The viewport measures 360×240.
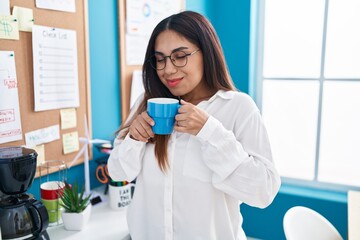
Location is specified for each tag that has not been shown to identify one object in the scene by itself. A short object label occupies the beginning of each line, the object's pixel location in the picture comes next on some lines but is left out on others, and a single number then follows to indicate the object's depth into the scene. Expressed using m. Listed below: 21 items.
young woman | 1.04
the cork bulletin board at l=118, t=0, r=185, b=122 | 1.81
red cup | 1.32
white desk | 1.27
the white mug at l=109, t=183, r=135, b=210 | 1.50
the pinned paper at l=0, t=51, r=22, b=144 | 1.24
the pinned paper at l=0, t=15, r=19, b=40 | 1.22
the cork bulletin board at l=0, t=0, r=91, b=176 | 1.31
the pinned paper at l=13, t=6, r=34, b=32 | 1.27
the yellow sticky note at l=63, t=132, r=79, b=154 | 1.54
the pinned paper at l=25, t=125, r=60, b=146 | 1.37
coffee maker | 1.02
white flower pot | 1.29
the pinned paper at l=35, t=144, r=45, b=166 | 1.42
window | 2.50
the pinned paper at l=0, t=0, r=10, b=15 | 1.21
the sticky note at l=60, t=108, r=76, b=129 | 1.52
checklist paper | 1.37
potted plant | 1.29
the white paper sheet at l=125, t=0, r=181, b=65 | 1.87
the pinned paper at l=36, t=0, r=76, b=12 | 1.36
